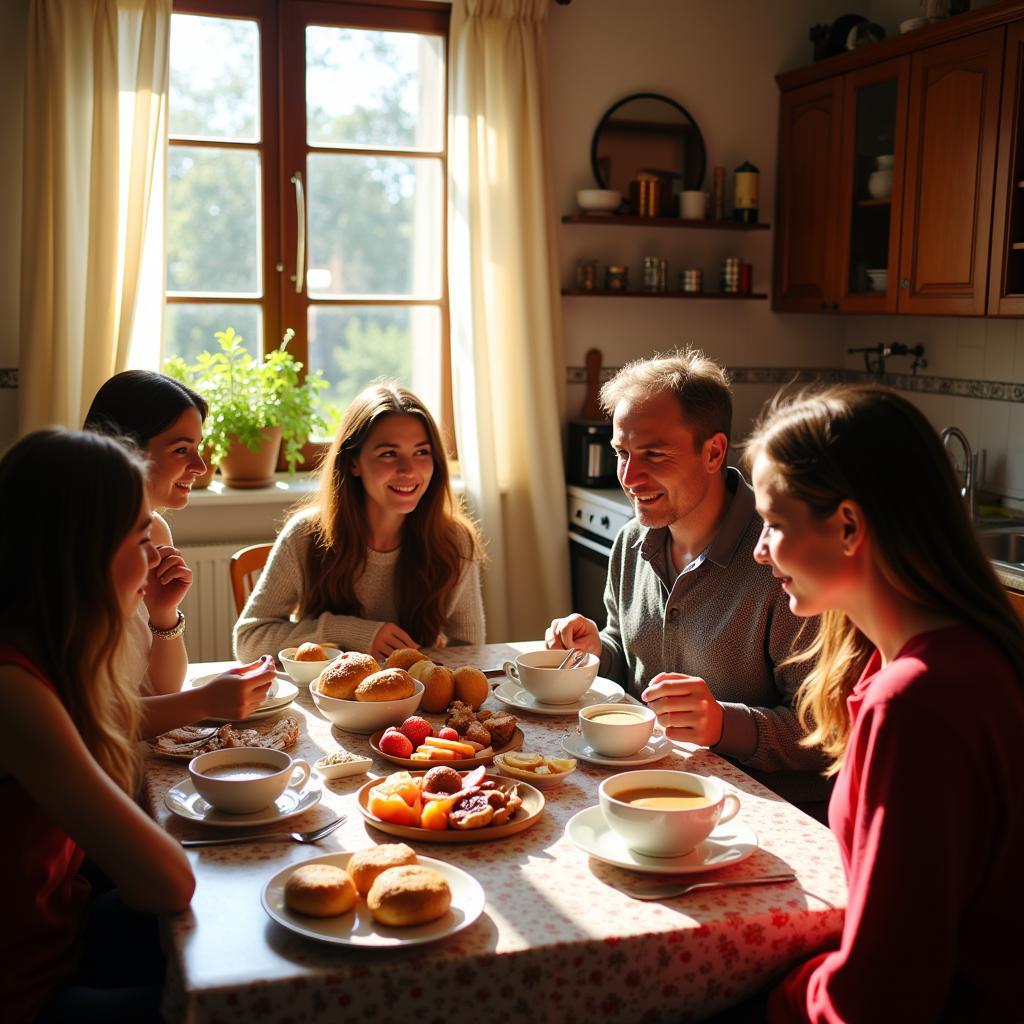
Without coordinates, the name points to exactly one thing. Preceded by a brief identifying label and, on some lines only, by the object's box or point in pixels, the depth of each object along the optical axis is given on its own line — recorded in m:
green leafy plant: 3.60
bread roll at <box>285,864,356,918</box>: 1.19
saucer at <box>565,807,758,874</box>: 1.32
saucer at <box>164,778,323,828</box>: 1.43
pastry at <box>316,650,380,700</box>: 1.80
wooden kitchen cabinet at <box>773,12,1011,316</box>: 3.13
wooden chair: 2.71
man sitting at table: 1.90
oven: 3.67
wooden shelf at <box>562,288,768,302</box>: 3.98
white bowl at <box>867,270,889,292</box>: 3.58
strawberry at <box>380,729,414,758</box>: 1.65
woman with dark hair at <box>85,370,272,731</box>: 2.00
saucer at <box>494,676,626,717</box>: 1.90
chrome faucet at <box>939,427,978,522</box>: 3.19
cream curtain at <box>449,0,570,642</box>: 3.74
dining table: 1.11
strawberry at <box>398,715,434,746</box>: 1.70
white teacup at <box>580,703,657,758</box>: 1.65
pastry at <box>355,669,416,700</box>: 1.76
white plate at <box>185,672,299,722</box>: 1.82
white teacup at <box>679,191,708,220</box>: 4.00
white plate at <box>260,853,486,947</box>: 1.15
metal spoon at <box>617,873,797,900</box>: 1.28
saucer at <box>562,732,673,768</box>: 1.67
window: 3.72
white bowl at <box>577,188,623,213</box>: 3.88
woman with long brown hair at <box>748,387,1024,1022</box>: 1.07
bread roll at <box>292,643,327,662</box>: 2.03
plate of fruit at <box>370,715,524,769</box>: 1.63
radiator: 3.58
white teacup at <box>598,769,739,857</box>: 1.31
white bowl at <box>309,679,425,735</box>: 1.75
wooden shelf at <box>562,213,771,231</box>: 3.89
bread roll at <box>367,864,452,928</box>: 1.18
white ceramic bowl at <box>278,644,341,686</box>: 2.00
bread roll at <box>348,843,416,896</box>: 1.26
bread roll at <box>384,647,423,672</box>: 1.98
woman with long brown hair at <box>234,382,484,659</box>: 2.40
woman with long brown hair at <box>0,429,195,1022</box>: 1.22
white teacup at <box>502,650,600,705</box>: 1.88
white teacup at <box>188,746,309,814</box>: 1.43
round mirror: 4.02
